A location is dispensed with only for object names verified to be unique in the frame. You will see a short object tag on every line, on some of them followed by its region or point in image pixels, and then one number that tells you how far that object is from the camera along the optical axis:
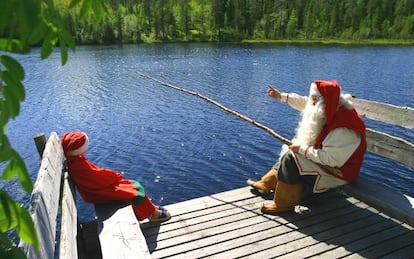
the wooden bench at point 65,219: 2.66
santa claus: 4.75
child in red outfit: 4.67
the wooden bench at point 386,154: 4.65
